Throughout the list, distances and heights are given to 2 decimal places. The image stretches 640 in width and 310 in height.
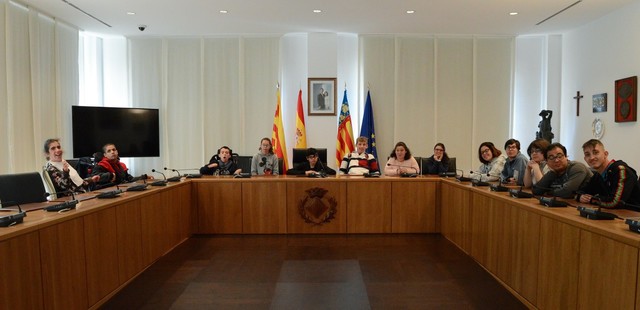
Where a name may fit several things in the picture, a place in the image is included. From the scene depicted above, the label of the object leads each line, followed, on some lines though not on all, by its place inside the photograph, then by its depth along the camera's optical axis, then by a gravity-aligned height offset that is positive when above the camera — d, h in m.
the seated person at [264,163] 5.34 -0.36
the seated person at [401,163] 5.07 -0.35
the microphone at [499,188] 3.35 -0.45
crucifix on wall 6.50 +0.62
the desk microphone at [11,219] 2.00 -0.45
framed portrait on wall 7.04 +0.78
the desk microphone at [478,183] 3.80 -0.46
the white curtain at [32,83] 5.00 +0.80
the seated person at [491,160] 4.55 -0.27
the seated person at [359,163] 5.25 -0.36
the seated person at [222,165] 5.21 -0.39
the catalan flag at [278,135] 6.91 +0.05
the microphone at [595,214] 2.10 -0.43
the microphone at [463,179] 4.26 -0.47
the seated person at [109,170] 4.23 -0.38
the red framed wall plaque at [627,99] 5.29 +0.56
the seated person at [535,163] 3.50 -0.24
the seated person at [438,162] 5.20 -0.34
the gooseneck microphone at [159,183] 4.03 -0.49
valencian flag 6.93 +0.11
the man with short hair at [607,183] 2.52 -0.31
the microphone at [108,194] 3.08 -0.47
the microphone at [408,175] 4.85 -0.48
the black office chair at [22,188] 2.96 -0.41
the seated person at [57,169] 3.61 -0.31
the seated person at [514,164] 4.10 -0.29
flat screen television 6.13 +0.13
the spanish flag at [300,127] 7.00 +0.20
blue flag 6.98 +0.18
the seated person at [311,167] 5.15 -0.41
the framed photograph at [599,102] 5.88 +0.56
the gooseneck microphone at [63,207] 2.47 -0.46
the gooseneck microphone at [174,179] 4.41 -0.49
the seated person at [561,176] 2.87 -0.30
